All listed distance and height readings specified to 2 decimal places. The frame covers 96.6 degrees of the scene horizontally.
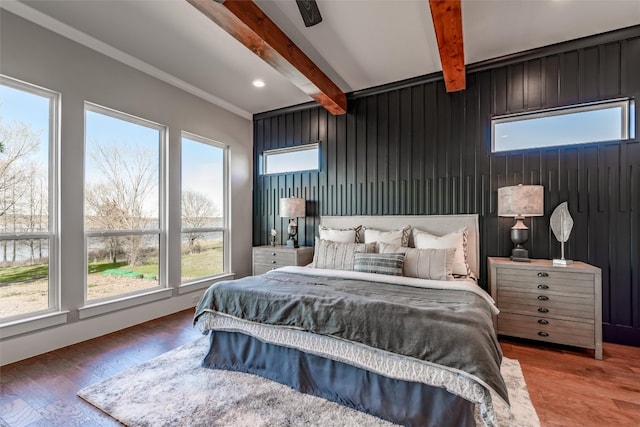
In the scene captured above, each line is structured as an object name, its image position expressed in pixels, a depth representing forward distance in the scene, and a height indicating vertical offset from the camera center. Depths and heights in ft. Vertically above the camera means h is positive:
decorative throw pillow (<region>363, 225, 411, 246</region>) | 11.10 -0.93
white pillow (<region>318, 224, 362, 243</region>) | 12.39 -0.96
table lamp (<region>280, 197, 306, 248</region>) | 14.07 +0.25
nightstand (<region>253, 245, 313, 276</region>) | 13.55 -2.15
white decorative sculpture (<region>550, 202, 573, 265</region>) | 9.18 -0.38
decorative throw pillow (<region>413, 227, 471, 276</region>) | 9.70 -1.13
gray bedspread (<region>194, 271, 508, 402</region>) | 4.89 -2.13
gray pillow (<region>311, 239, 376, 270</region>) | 10.39 -1.52
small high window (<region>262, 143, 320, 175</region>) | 14.83 +2.96
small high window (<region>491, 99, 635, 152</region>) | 9.35 +3.04
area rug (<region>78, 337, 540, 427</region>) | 5.52 -4.02
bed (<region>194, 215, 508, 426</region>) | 4.93 -2.47
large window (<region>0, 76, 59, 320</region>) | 8.11 +0.44
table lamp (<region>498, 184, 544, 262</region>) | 9.19 +0.18
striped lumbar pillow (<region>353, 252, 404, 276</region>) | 9.17 -1.67
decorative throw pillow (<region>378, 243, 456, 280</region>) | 8.85 -1.61
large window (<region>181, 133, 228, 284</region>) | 13.17 +0.24
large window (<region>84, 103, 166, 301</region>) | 10.00 +0.38
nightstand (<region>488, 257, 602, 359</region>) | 8.28 -2.72
